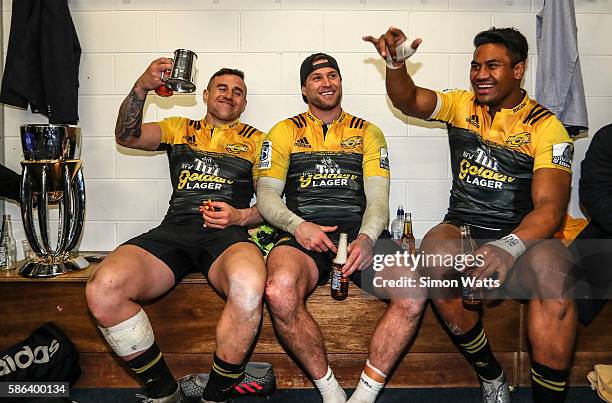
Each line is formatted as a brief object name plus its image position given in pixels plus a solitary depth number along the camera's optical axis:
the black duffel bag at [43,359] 2.25
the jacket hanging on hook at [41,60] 2.87
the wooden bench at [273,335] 2.42
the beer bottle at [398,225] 3.00
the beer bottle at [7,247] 2.71
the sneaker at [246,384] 2.29
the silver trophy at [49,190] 2.53
